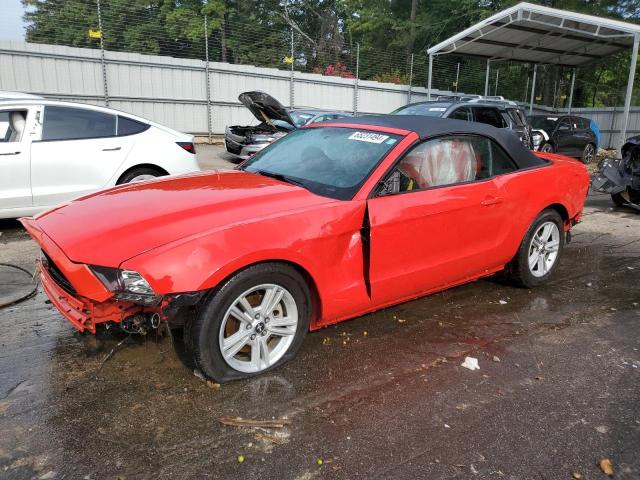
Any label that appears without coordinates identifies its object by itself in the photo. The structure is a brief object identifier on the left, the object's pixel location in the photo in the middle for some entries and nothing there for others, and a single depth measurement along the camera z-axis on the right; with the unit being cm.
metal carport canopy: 1598
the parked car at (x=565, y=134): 1570
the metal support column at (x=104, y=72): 1512
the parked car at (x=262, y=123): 1157
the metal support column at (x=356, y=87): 2048
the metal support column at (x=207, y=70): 1669
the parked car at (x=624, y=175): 888
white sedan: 606
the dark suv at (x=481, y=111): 1050
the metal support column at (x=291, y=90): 1900
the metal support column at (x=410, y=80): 2237
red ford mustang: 278
